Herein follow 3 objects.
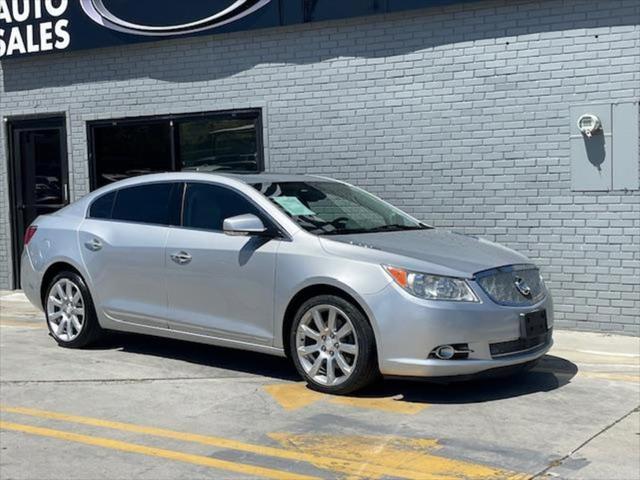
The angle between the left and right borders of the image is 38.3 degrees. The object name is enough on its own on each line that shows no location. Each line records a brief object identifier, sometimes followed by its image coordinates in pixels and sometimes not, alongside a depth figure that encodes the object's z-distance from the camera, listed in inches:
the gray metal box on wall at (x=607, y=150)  346.0
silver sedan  249.3
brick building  351.6
